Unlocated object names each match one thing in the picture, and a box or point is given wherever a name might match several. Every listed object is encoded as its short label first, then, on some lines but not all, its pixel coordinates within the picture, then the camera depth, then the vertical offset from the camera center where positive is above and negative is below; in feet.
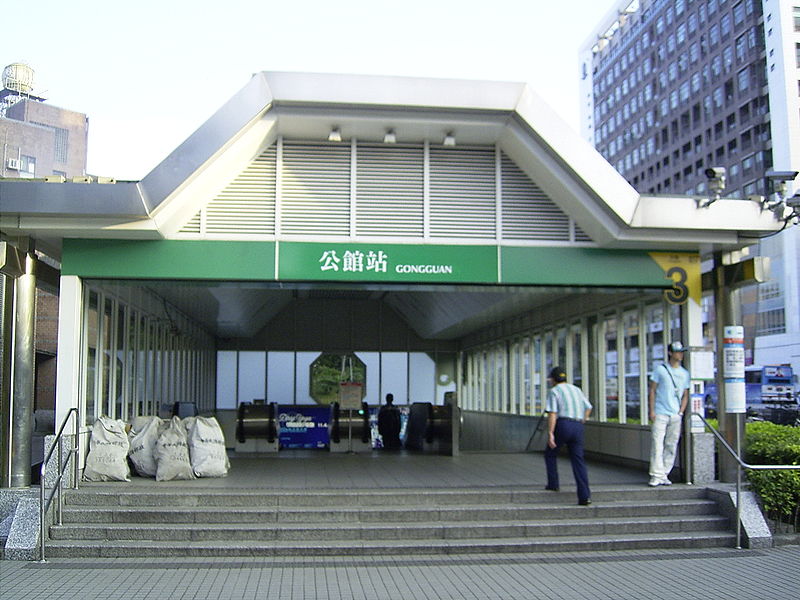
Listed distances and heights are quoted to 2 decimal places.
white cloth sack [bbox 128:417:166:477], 35.42 -3.23
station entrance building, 31.78 +5.88
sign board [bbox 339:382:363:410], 56.08 -1.63
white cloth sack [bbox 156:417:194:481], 34.37 -3.35
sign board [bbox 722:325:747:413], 35.32 +0.07
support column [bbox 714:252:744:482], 35.58 +1.78
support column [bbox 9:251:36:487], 32.37 -0.62
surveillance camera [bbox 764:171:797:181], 33.18 +7.36
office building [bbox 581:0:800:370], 191.21 +74.47
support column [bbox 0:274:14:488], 32.63 +0.34
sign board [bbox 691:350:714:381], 36.04 +0.15
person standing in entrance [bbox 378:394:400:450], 61.36 -3.81
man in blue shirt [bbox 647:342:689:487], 34.45 -1.58
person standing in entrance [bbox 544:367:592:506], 32.37 -1.92
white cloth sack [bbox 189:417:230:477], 35.88 -3.21
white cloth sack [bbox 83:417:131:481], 33.40 -3.22
